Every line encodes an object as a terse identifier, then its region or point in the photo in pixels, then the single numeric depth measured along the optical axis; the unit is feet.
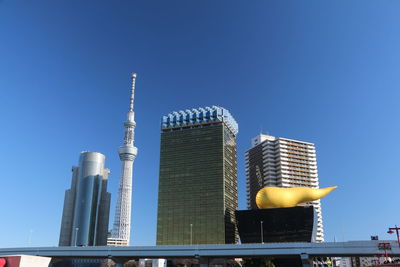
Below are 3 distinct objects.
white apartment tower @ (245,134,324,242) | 608.60
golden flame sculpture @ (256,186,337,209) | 355.77
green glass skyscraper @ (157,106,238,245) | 563.89
